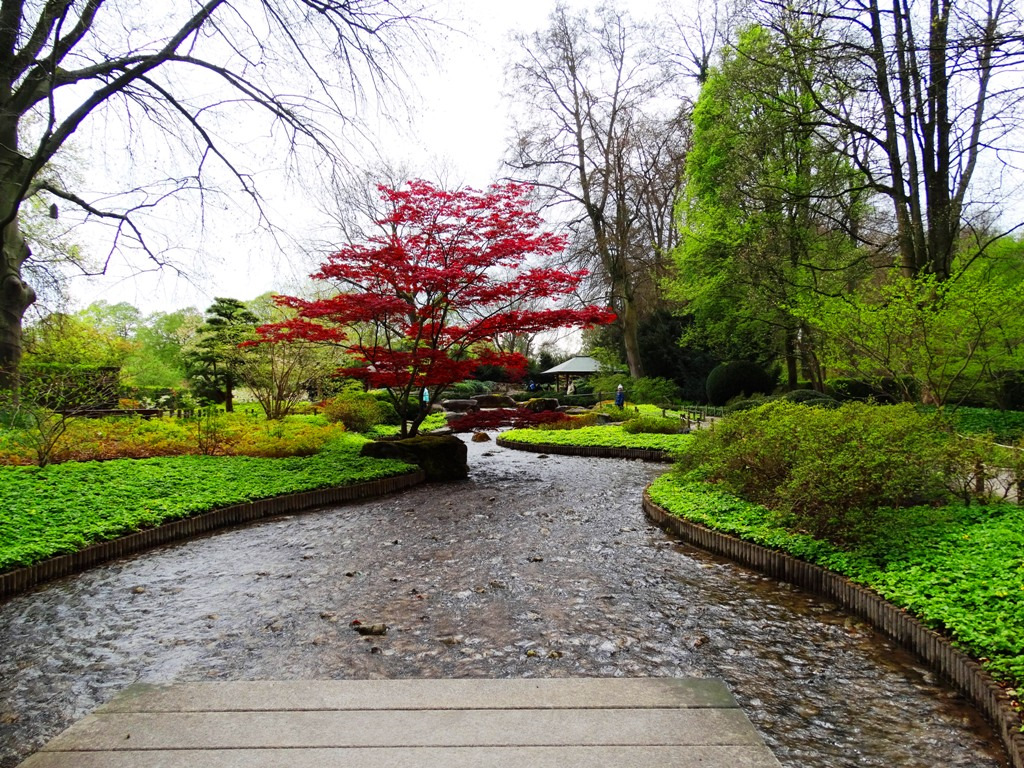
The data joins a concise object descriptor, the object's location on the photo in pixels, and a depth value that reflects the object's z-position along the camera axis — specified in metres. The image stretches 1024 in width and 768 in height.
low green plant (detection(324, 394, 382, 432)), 15.17
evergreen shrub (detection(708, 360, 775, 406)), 20.84
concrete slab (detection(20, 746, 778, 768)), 2.06
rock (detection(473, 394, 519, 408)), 23.57
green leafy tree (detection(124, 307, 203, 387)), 29.63
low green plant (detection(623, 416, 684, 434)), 14.04
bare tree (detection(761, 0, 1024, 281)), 8.82
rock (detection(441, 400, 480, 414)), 21.45
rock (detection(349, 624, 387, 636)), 3.44
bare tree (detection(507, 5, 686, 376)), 22.34
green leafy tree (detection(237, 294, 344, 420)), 14.68
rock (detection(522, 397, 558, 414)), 21.09
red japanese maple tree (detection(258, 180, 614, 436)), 8.86
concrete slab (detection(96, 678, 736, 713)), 2.52
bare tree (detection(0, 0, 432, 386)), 5.52
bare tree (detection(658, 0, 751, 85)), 21.20
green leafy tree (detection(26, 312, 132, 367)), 12.27
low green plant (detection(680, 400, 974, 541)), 4.52
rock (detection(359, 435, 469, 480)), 9.28
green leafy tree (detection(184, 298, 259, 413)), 19.73
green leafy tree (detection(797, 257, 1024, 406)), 8.27
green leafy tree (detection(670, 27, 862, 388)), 14.53
